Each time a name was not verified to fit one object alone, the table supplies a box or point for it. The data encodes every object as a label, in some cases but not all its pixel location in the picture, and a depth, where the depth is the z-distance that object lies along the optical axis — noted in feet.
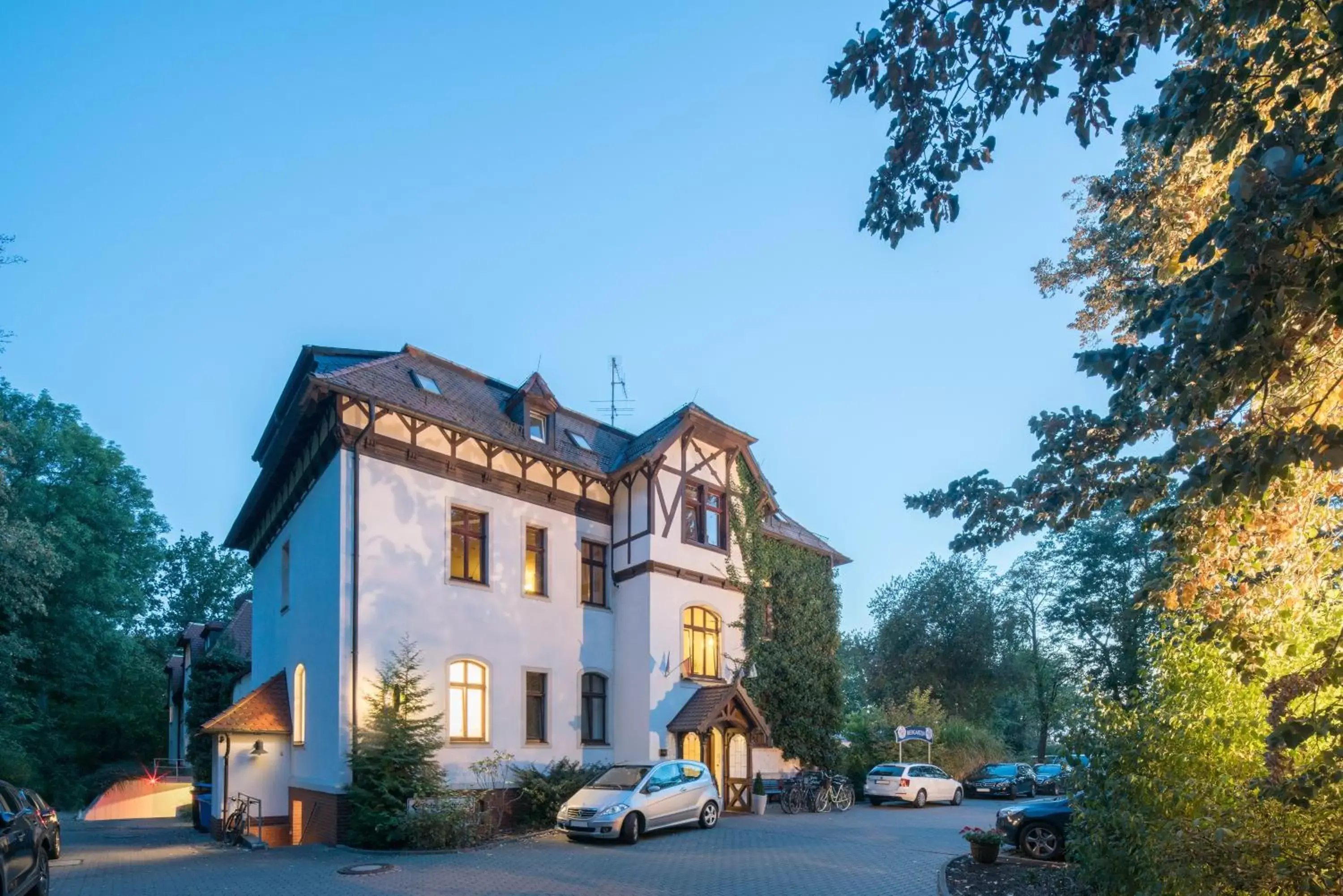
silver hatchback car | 55.47
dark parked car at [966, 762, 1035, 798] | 99.60
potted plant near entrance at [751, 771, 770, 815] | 75.25
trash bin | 77.82
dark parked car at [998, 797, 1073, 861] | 47.60
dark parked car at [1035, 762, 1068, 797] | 97.50
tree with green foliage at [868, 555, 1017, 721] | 150.41
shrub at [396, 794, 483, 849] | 54.08
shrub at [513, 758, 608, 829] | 62.95
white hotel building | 61.26
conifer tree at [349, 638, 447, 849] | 55.16
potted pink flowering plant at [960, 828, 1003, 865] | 45.44
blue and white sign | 91.35
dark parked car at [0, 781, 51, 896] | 31.94
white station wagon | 86.63
